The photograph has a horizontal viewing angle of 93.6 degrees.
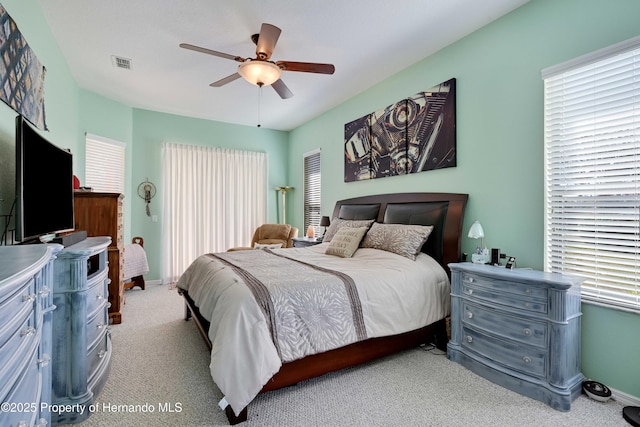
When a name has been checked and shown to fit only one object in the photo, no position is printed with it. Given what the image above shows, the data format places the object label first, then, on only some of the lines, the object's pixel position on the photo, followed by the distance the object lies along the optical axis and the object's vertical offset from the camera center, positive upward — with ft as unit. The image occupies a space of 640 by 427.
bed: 5.69 -2.14
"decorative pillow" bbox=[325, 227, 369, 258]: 10.33 -1.13
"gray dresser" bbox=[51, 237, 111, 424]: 5.74 -2.48
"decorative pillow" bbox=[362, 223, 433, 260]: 9.27 -0.89
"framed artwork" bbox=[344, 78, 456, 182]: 10.05 +2.90
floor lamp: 19.90 +0.83
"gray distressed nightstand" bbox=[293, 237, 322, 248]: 14.74 -1.59
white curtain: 17.06 +0.55
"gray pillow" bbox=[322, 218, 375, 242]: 11.65 -0.55
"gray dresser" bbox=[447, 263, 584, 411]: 6.16 -2.69
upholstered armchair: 16.92 -1.41
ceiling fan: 8.24 +4.24
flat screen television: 4.96 +0.44
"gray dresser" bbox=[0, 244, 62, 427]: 2.64 -1.35
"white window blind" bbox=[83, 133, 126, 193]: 14.08 +2.22
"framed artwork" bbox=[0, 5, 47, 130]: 5.86 +3.00
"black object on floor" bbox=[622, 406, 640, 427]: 5.60 -3.87
